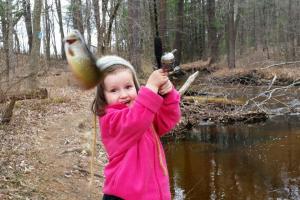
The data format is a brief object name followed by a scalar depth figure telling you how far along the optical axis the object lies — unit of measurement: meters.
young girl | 2.37
